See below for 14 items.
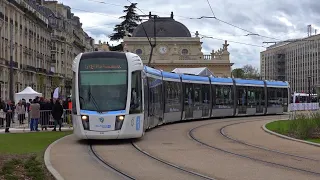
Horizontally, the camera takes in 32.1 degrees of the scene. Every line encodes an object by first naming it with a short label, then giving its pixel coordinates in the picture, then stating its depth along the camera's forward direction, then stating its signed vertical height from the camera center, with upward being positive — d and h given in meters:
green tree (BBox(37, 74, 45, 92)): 80.55 +1.75
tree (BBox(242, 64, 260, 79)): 132.57 +5.17
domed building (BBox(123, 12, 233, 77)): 99.62 +7.98
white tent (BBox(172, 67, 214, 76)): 59.91 +2.34
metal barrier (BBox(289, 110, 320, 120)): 25.45 -1.07
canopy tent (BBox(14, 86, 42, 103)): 43.38 -0.16
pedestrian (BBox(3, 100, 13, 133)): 27.60 -1.11
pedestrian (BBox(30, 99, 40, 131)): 27.11 -1.03
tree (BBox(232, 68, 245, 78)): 142.51 +5.18
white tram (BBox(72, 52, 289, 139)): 19.52 -0.12
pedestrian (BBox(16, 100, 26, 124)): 31.17 -1.02
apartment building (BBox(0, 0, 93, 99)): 65.19 +7.23
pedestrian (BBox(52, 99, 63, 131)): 27.11 -0.94
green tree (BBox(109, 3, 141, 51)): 83.56 +10.50
